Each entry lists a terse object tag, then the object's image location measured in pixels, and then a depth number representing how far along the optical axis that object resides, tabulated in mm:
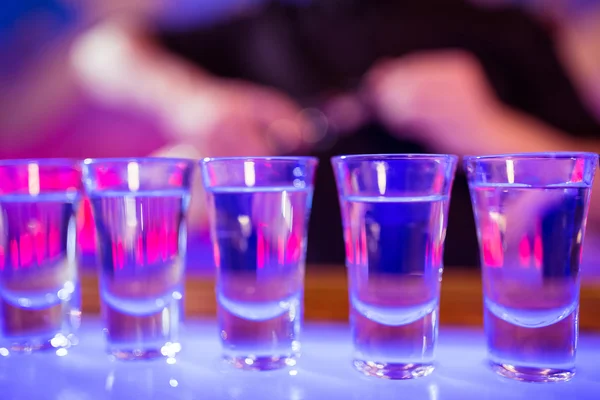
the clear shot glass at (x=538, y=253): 436
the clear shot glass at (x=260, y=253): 490
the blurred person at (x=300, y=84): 1331
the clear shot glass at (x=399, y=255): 455
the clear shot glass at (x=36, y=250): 555
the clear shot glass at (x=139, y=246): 515
